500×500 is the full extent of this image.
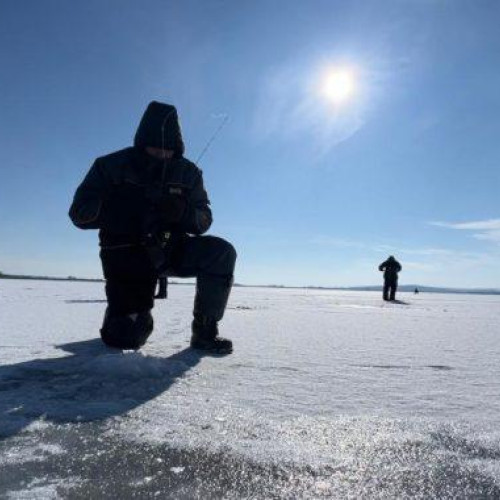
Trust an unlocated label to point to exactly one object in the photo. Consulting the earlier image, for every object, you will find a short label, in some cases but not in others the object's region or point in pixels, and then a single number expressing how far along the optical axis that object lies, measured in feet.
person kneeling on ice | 9.86
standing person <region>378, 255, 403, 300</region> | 60.44
